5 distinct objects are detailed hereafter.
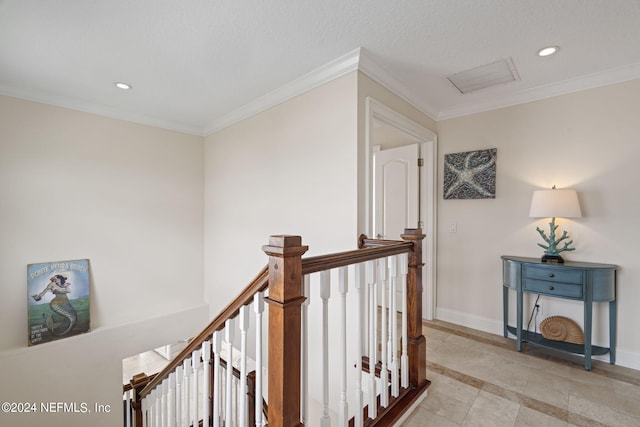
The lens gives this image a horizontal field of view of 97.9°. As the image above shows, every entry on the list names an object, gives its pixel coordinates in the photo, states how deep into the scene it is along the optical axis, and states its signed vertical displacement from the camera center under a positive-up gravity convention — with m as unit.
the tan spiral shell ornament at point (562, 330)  2.36 -1.04
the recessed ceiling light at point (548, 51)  1.98 +1.15
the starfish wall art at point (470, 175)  2.91 +0.39
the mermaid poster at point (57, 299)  2.72 -0.89
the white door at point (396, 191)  3.28 +0.25
